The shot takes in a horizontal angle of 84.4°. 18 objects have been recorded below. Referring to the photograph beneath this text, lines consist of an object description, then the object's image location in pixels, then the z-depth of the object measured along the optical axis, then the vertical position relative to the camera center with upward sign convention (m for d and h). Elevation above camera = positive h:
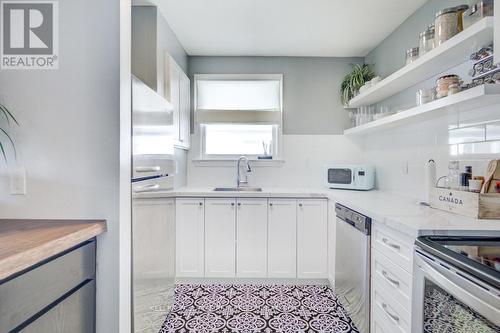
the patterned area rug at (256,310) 2.14 -1.25
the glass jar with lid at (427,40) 1.87 +0.88
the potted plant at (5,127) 1.16 +0.16
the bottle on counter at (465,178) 1.63 -0.07
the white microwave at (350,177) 2.97 -0.12
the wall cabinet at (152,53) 2.35 +0.98
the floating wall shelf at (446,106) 1.38 +0.38
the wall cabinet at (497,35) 1.24 +0.60
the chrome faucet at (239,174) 3.38 -0.11
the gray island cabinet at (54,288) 0.78 -0.41
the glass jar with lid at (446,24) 1.68 +0.87
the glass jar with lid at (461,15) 1.64 +0.91
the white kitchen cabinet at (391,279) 1.40 -0.64
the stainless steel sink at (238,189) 3.27 -0.28
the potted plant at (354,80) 3.18 +1.00
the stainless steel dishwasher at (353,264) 1.84 -0.74
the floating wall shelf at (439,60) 1.44 +0.71
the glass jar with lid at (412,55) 2.08 +0.85
